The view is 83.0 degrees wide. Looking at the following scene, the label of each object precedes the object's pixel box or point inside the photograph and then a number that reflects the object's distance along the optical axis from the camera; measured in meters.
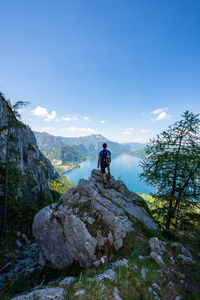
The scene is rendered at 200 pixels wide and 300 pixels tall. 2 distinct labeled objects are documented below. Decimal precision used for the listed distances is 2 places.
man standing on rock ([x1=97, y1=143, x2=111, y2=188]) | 9.02
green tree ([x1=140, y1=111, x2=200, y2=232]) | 8.30
